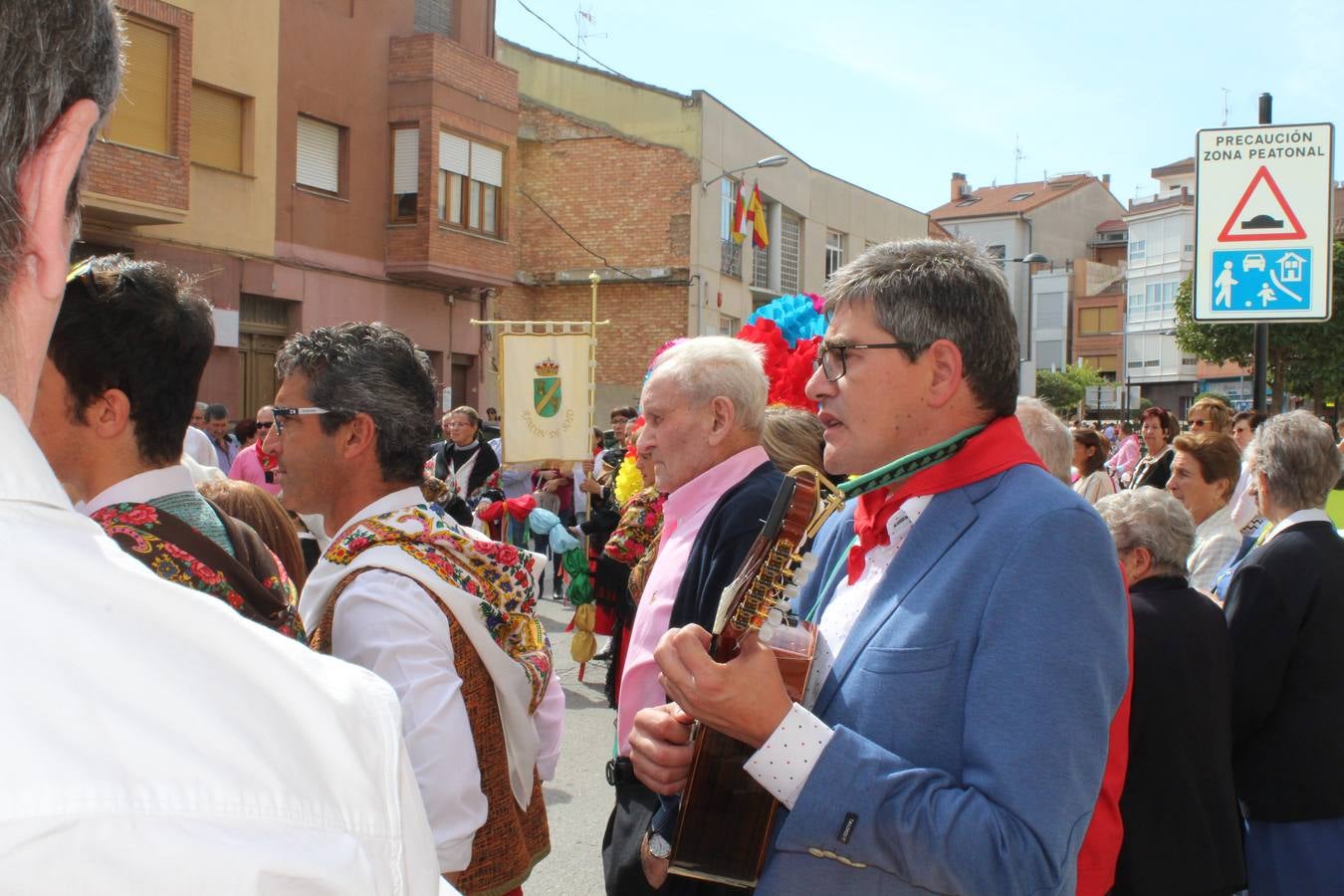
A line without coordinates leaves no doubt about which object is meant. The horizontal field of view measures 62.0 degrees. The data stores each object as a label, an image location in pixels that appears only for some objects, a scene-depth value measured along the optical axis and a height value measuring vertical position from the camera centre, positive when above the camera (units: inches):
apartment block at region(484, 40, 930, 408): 1083.9 +199.7
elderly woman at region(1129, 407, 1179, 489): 362.6 -3.3
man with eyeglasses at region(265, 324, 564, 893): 88.9 -16.5
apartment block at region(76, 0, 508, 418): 613.6 +150.2
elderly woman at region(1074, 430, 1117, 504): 293.0 -11.6
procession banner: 434.0 +2.9
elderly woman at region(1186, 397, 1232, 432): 336.8 +2.8
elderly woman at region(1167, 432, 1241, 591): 210.7 -10.3
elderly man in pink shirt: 108.0 -8.4
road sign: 232.2 +43.2
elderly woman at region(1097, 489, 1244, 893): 115.6 -35.4
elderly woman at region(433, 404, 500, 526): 412.2 -19.3
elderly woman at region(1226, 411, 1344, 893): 136.5 -35.4
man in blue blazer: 65.9 -15.3
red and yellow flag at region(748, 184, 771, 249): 1112.8 +188.9
